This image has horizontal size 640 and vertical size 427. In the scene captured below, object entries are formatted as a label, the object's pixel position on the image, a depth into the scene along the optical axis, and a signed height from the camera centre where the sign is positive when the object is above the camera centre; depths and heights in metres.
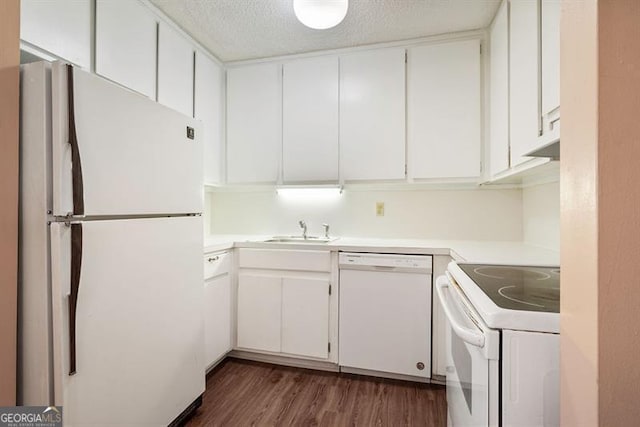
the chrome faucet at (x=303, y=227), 2.54 -0.13
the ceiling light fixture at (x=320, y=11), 1.48 +0.95
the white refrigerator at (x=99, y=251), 1.00 -0.15
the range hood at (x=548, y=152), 1.13 +0.23
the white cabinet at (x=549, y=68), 1.10 +0.53
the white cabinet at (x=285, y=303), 2.07 -0.62
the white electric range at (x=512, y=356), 0.73 -0.34
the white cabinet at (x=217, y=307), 1.92 -0.62
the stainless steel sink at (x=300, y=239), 2.48 -0.23
